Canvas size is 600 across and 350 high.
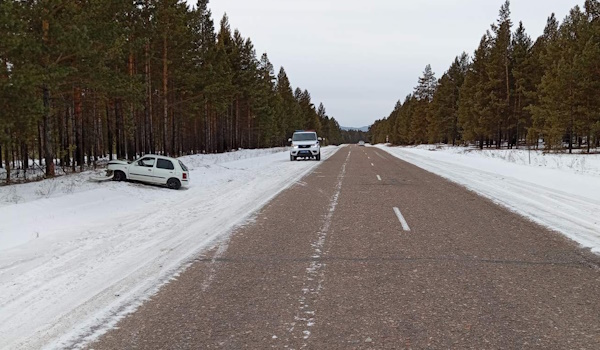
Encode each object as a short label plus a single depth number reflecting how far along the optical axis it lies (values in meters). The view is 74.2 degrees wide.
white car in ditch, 14.08
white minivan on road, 30.22
